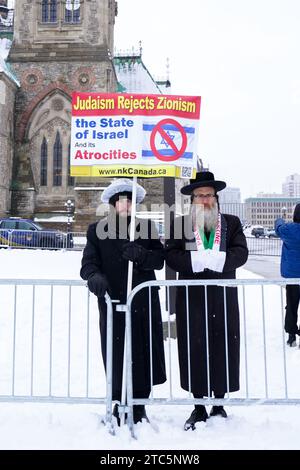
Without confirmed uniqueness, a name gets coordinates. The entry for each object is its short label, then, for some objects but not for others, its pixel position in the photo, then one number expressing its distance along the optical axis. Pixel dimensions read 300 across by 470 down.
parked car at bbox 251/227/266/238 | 50.81
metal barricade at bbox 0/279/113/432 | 3.35
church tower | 28.50
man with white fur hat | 3.32
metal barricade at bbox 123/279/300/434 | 3.21
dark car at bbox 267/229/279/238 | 49.51
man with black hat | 3.34
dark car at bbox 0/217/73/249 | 22.12
